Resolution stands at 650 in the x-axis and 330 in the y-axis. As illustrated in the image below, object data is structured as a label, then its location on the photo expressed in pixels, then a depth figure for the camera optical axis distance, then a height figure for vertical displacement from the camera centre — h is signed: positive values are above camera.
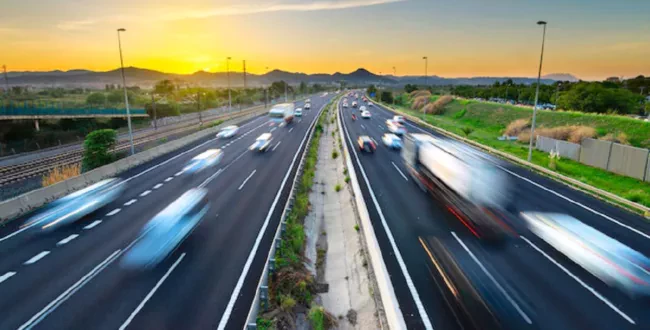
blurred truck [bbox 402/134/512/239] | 16.77 -5.00
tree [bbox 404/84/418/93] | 166.12 +3.07
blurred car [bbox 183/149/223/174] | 28.53 -5.73
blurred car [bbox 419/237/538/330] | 9.87 -6.24
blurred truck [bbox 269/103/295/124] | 64.09 -3.38
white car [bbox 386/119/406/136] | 45.98 -4.60
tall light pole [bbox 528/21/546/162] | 26.86 +2.32
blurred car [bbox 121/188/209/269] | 13.31 -5.73
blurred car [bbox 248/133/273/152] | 37.56 -5.34
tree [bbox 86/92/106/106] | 107.88 -1.07
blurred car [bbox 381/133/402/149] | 37.62 -5.07
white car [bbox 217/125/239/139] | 45.94 -4.88
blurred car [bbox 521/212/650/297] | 11.75 -5.96
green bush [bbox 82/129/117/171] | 30.85 -4.81
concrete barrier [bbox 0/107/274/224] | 17.72 -5.46
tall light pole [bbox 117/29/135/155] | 30.24 +3.21
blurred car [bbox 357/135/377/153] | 36.19 -5.22
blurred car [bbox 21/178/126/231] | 16.91 -5.71
